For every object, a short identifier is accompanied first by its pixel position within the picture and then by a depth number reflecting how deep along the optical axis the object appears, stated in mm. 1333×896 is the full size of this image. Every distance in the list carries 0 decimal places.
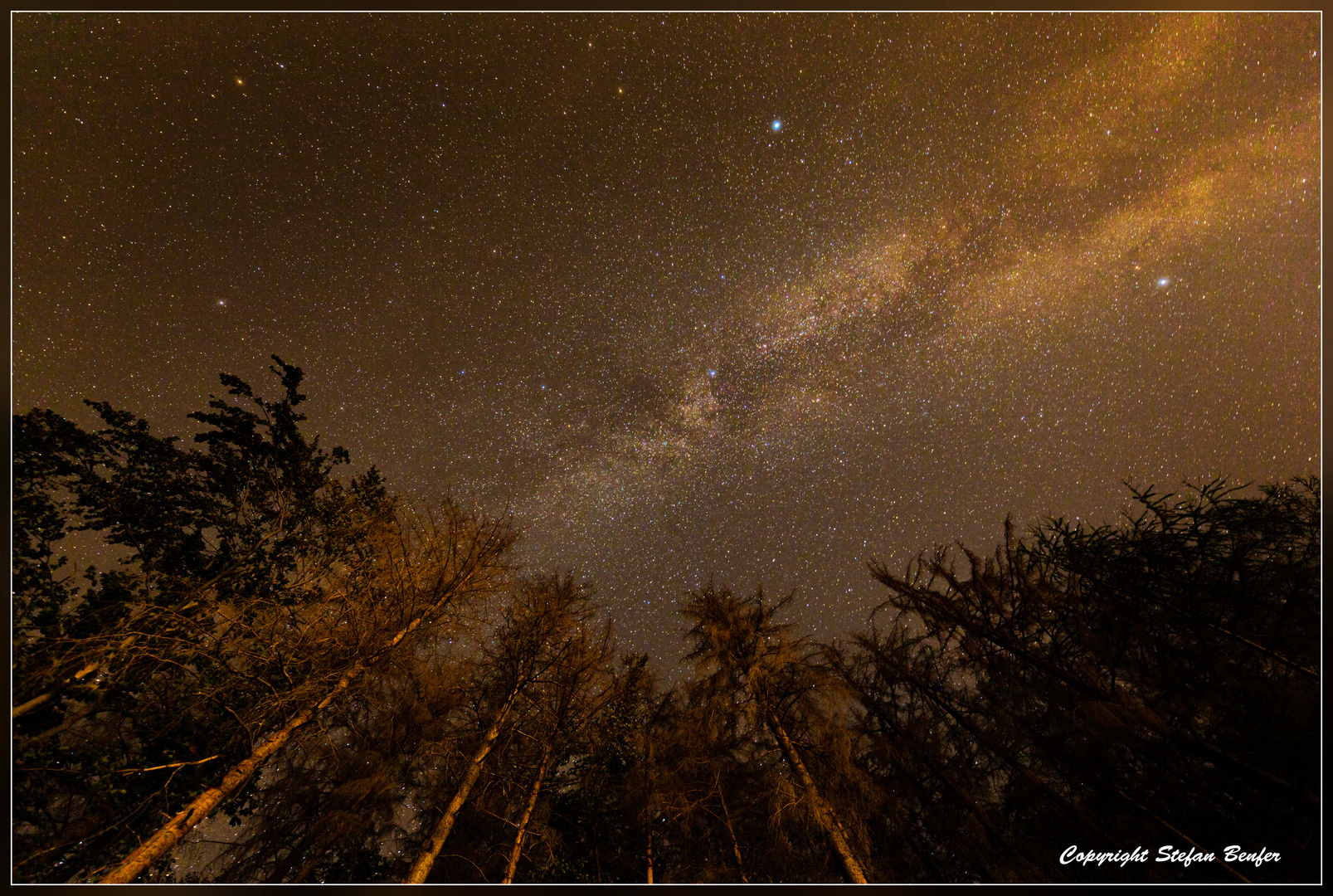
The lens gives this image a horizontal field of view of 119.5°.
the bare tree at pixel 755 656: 7445
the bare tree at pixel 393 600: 4617
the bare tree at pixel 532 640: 7500
